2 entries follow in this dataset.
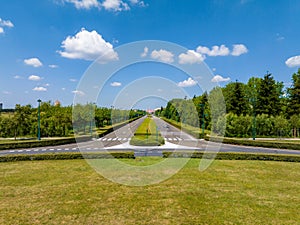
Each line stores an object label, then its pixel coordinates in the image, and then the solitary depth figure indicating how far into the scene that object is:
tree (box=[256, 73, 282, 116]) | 41.25
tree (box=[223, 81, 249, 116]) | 41.09
